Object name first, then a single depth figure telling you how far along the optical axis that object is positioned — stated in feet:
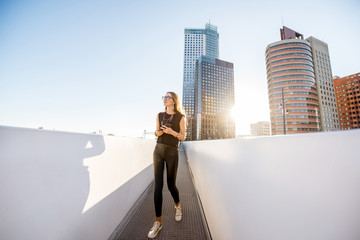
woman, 7.08
